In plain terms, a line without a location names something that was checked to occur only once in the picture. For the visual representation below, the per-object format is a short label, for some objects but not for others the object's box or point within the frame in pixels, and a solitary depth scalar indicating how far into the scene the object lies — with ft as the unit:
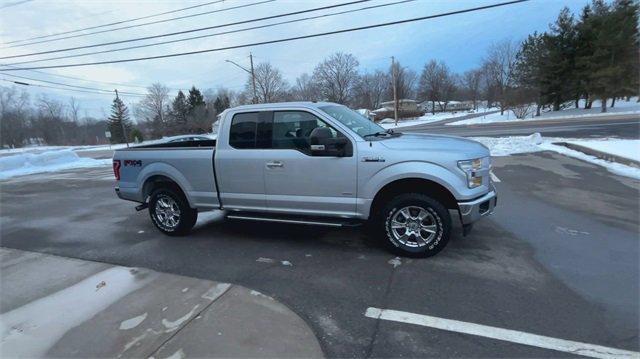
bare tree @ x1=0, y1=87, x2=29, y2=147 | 236.43
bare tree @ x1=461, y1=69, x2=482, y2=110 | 322.55
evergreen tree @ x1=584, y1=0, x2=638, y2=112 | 124.36
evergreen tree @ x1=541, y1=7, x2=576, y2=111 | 138.31
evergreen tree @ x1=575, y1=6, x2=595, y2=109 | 131.95
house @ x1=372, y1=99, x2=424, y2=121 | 246.88
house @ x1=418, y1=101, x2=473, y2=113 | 340.18
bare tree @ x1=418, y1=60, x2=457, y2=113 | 315.58
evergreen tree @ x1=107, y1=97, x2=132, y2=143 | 267.18
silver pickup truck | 14.89
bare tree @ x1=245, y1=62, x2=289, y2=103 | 239.30
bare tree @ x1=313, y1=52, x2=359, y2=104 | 271.69
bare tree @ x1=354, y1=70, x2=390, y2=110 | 298.15
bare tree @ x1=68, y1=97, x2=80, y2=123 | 302.90
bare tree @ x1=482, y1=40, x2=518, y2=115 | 247.87
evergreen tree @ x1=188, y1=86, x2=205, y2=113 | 273.75
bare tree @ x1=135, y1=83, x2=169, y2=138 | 301.43
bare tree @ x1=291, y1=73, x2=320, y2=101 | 264.62
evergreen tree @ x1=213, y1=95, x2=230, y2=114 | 299.79
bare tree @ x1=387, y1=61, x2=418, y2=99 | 293.55
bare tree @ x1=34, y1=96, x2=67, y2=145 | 265.34
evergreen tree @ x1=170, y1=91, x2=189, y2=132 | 264.05
